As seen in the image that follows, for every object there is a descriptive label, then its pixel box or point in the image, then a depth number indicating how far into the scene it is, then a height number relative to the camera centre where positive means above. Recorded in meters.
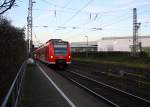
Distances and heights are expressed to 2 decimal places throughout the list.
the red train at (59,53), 16.00 +0.04
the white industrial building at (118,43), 49.65 +3.61
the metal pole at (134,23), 25.07 +5.14
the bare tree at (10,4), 4.07 +1.36
